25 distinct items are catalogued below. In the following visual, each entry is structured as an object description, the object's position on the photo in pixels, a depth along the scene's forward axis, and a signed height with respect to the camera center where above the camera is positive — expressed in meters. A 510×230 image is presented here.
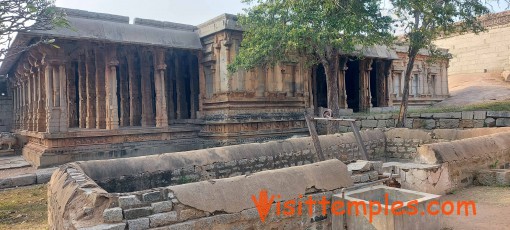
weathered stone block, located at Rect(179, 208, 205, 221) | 3.79 -1.05
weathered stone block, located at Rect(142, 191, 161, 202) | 3.68 -0.82
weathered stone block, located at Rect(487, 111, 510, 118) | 10.95 -0.17
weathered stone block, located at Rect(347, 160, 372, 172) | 5.59 -0.87
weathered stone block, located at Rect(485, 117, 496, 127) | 11.28 -0.43
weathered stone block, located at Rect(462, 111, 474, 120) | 11.88 -0.20
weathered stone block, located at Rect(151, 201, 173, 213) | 3.67 -0.93
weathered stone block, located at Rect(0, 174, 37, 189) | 9.34 -1.60
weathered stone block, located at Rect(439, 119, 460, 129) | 12.27 -0.47
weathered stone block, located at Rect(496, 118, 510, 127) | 10.89 -0.43
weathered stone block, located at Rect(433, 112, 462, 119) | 12.23 -0.18
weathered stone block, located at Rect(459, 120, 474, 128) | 11.88 -0.50
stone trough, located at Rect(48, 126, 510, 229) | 3.67 -0.94
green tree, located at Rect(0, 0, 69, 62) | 8.41 +2.69
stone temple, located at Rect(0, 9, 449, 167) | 11.72 +1.07
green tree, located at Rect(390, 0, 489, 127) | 11.88 +3.22
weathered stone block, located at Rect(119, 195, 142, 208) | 3.55 -0.84
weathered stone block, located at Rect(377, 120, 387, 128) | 14.13 -0.46
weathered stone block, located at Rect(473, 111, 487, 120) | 11.51 -0.20
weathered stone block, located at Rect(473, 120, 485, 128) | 11.54 -0.46
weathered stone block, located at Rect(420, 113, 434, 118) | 13.08 -0.18
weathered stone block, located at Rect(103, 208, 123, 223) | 3.43 -0.94
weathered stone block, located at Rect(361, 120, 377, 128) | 14.45 -0.46
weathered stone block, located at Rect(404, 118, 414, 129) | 13.50 -0.47
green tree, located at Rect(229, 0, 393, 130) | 11.00 +2.72
